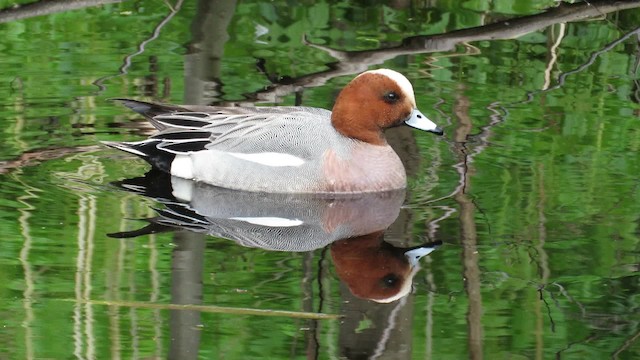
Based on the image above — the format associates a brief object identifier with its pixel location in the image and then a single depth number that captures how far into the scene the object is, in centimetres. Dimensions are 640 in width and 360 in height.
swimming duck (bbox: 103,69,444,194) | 1602
